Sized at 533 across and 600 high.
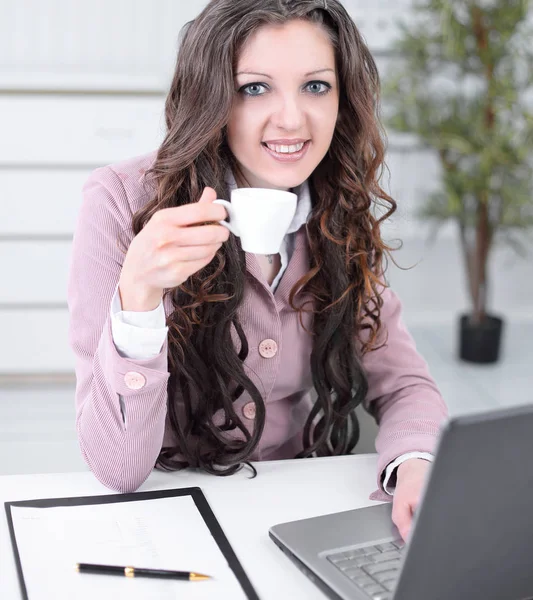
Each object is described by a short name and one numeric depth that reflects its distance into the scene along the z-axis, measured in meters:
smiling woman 1.19
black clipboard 0.96
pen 0.92
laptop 0.72
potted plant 3.24
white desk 0.96
